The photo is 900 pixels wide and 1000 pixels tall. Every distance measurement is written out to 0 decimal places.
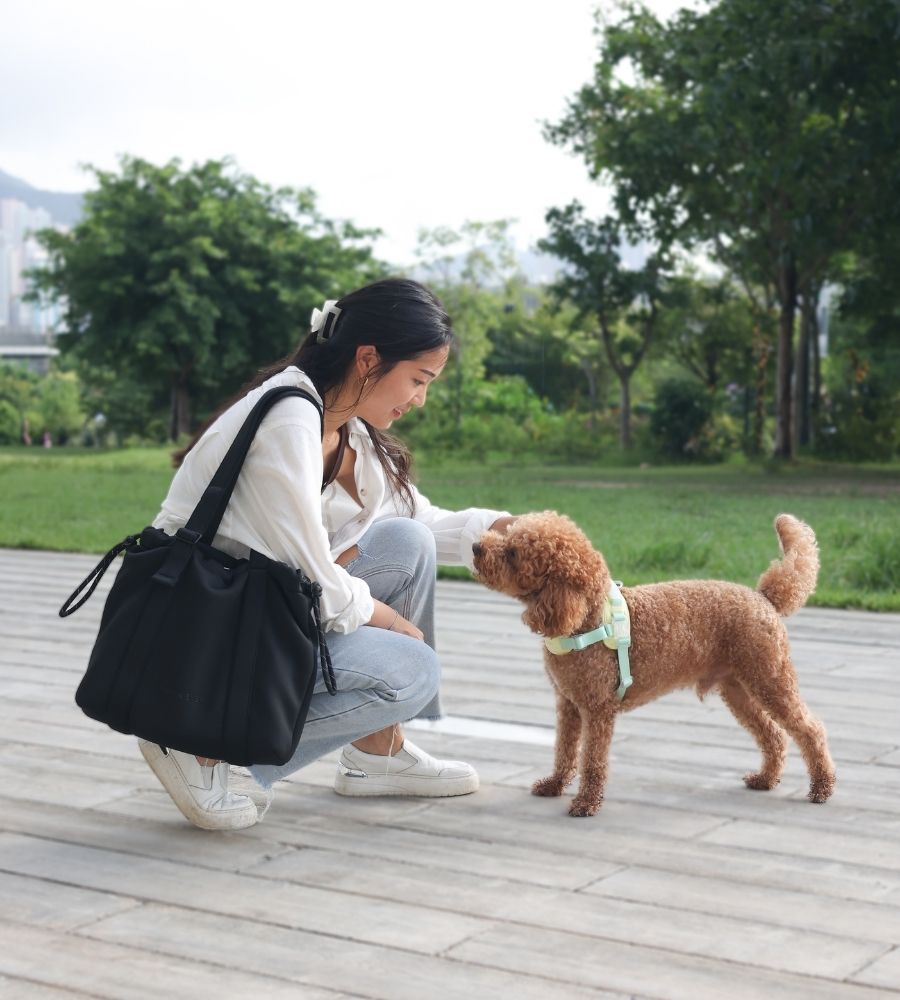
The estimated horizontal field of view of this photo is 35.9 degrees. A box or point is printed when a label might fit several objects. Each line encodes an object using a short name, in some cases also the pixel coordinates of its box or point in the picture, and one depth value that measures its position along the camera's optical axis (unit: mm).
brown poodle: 3078
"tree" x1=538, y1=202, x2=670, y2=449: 24016
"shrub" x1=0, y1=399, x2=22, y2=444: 41031
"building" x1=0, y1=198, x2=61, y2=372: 33928
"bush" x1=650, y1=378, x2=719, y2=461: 21688
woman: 2766
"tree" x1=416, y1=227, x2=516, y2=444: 31464
